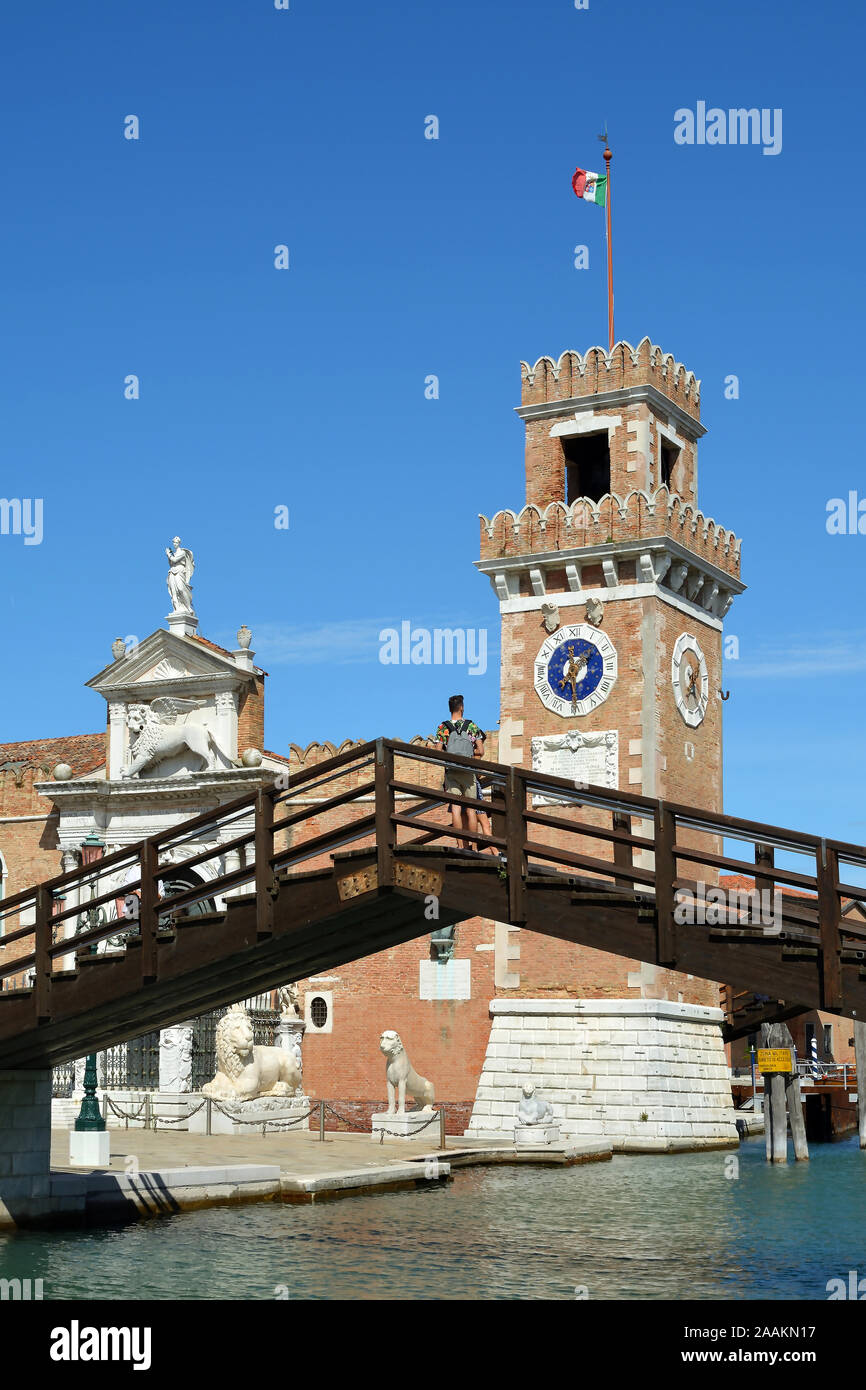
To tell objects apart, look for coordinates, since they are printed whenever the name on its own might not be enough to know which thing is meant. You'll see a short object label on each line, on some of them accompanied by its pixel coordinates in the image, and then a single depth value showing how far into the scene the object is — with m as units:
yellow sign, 33.03
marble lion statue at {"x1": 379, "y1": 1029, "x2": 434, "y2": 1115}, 32.16
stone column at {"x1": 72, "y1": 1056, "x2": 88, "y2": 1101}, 37.49
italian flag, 37.12
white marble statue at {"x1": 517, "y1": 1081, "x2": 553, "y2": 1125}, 31.28
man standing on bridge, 19.00
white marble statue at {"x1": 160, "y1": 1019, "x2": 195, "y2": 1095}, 37.28
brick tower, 34.03
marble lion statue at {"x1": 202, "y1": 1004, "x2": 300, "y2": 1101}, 33.53
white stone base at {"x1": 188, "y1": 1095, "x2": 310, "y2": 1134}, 32.84
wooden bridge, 14.57
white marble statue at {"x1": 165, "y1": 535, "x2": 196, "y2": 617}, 40.78
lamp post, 23.36
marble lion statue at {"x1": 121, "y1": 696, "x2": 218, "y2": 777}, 39.62
